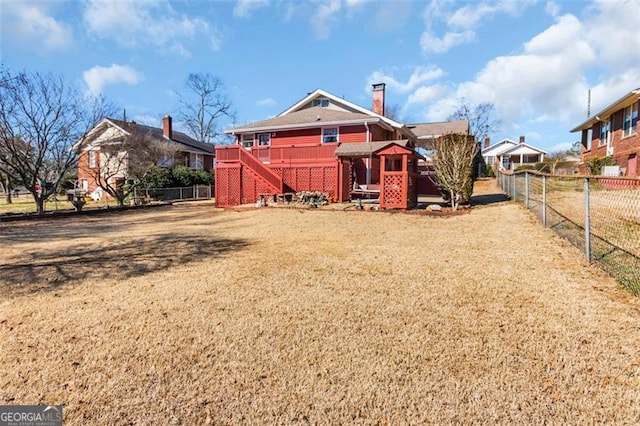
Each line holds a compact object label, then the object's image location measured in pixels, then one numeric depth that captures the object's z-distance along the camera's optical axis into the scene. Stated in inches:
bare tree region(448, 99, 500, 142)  2059.5
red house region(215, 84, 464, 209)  599.8
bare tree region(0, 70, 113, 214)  584.7
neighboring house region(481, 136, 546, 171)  1961.1
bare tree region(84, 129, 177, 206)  799.1
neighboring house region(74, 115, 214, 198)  770.2
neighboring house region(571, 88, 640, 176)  791.7
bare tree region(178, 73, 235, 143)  1971.0
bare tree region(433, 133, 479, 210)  559.4
